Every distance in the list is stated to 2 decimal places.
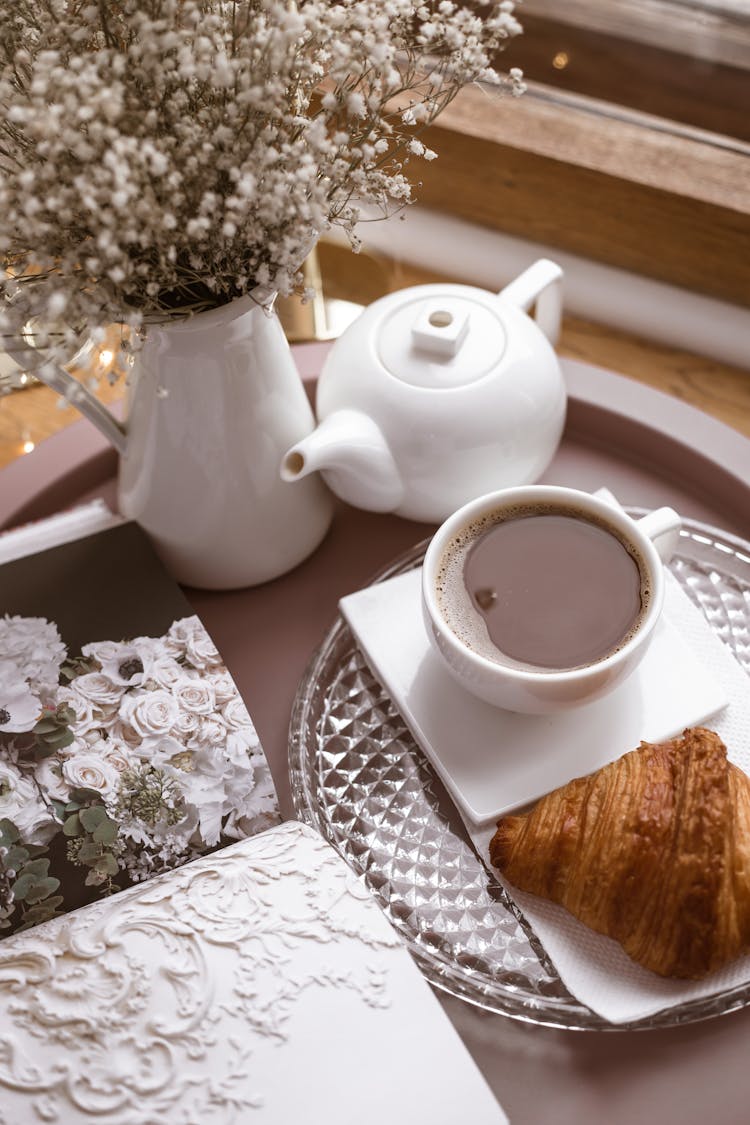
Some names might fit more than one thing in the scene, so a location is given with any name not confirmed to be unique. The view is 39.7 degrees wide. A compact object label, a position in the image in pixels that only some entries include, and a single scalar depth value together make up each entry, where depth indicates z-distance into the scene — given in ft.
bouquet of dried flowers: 2.09
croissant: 2.41
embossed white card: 2.19
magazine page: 2.60
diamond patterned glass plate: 2.52
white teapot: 2.99
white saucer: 2.76
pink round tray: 2.44
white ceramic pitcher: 2.74
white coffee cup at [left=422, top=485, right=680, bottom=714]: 2.61
